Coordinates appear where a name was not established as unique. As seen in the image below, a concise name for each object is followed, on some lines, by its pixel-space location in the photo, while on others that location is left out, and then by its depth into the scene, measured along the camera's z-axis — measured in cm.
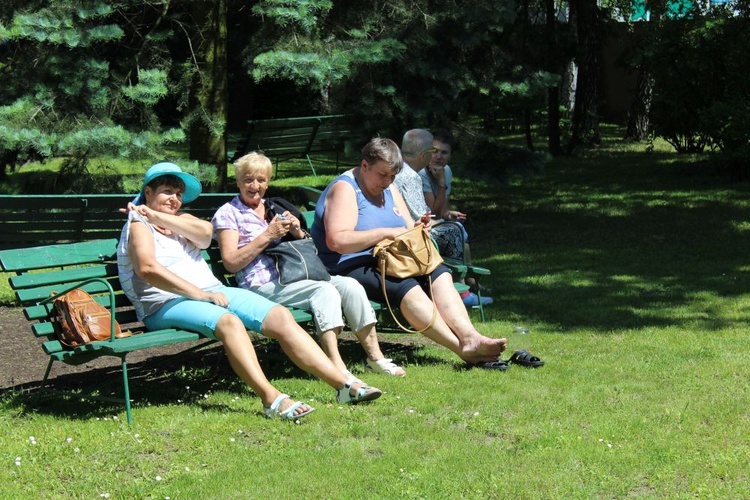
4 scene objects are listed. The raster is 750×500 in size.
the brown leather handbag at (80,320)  537
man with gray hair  743
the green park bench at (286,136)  1358
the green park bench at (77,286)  528
